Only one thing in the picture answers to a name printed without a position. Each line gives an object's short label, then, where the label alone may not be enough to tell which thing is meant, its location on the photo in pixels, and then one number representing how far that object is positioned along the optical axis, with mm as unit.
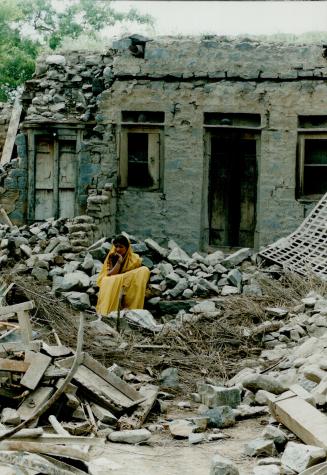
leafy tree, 23359
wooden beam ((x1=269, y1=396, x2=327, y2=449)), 5965
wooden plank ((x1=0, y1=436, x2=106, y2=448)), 5590
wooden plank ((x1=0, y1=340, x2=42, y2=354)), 7020
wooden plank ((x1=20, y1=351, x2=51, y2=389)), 6574
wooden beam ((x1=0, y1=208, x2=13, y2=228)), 13945
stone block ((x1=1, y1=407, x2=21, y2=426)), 6273
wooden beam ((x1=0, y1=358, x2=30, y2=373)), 6711
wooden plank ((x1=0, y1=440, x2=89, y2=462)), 5258
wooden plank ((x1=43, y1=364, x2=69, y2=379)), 6668
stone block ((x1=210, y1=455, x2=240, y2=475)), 5312
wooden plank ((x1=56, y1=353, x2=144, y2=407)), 7117
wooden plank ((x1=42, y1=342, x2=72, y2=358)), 7004
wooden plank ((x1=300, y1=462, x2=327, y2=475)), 5320
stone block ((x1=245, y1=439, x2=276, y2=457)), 6012
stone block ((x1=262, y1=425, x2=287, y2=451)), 6121
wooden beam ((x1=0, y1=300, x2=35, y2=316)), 7340
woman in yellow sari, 10602
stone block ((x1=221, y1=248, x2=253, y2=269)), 12312
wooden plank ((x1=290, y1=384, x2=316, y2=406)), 6668
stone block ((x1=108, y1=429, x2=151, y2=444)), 6418
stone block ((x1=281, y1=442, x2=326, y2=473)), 5539
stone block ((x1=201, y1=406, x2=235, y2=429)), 6793
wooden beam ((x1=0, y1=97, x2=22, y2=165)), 14836
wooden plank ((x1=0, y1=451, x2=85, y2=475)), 5043
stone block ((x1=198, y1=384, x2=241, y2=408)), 7211
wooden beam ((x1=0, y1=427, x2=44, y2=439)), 5465
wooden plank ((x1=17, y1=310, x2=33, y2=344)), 7278
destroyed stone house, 13328
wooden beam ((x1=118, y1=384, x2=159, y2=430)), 6734
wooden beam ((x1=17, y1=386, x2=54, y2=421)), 6445
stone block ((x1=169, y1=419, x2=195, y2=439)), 6551
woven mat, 11758
